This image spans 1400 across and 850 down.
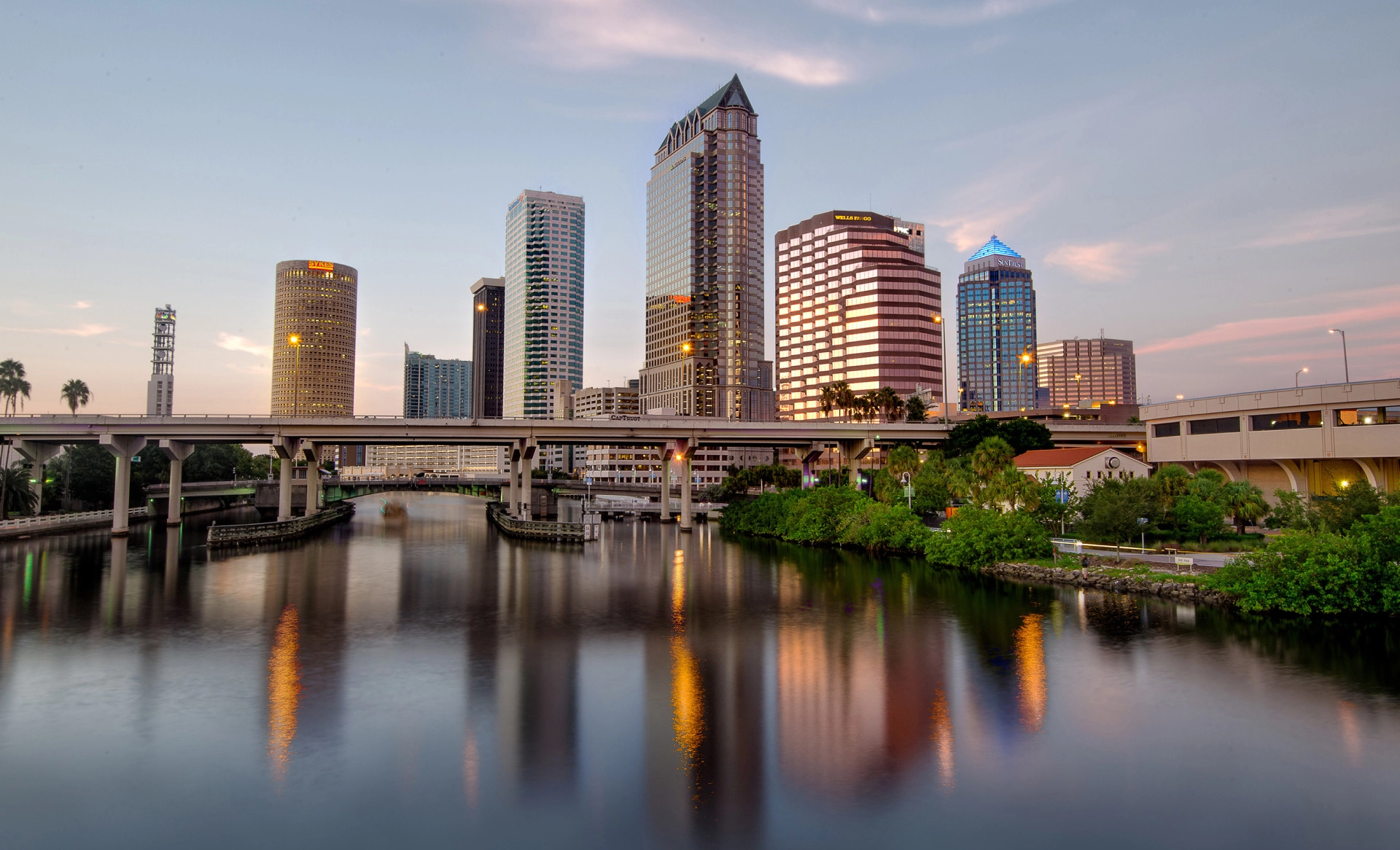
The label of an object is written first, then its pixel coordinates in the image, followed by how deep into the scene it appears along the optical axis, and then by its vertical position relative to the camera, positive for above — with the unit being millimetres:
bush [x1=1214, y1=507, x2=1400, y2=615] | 39219 -5985
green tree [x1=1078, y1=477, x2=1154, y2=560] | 57347 -3929
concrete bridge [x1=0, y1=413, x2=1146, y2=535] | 88938 +3114
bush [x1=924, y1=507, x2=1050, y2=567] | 58906 -6312
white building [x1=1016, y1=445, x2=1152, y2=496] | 77375 -834
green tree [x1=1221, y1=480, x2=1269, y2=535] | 60438 -3401
